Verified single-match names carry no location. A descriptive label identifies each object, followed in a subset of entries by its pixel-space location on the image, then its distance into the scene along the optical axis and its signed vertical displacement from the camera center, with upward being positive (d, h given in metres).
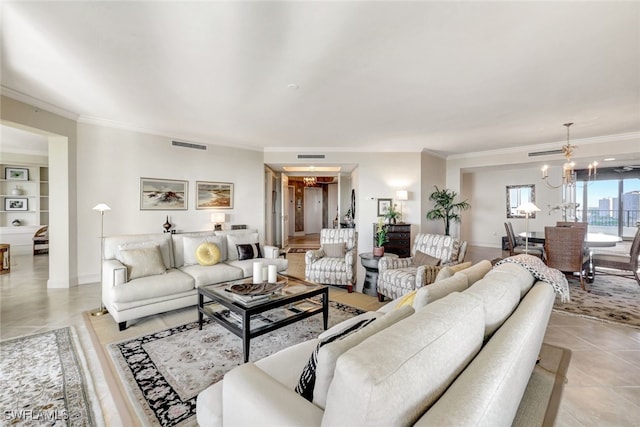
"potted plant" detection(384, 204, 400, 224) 6.32 -0.10
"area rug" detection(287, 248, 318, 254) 7.91 -1.18
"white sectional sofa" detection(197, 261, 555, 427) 0.71 -0.51
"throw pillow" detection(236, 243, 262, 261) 4.27 -0.65
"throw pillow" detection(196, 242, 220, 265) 3.79 -0.62
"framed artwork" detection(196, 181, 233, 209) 5.78 +0.33
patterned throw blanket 1.93 -0.46
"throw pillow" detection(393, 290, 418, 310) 1.81 -0.61
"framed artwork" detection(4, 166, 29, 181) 6.95 +0.90
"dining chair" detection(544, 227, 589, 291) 4.20 -0.59
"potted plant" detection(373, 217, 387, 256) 4.16 -0.56
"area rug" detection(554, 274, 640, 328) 3.34 -1.25
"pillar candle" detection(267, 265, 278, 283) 2.86 -0.67
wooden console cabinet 6.18 -0.64
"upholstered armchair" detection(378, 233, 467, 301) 3.23 -0.71
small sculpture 5.25 -0.33
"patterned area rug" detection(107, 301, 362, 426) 1.81 -1.27
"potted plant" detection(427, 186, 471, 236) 7.00 +0.11
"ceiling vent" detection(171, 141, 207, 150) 5.44 +1.32
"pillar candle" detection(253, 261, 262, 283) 2.82 -0.64
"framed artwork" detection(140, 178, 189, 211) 5.12 +0.30
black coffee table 2.28 -0.92
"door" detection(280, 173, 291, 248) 8.57 +0.07
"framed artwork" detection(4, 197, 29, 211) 6.94 +0.13
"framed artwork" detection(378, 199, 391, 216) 6.62 +0.14
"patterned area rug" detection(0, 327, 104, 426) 1.71 -1.28
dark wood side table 4.01 -0.95
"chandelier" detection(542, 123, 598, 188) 4.85 +1.01
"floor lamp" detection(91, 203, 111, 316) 3.28 -1.23
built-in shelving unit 6.91 +0.18
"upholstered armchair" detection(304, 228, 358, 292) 4.13 -0.77
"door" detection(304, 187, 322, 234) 12.04 +0.02
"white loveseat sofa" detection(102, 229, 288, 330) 2.92 -0.78
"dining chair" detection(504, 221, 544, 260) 5.09 -0.72
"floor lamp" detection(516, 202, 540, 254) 3.74 +0.05
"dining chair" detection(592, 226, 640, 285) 4.23 -0.78
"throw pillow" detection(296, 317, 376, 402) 1.08 -0.66
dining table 4.47 -0.49
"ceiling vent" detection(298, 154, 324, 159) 6.60 +1.31
